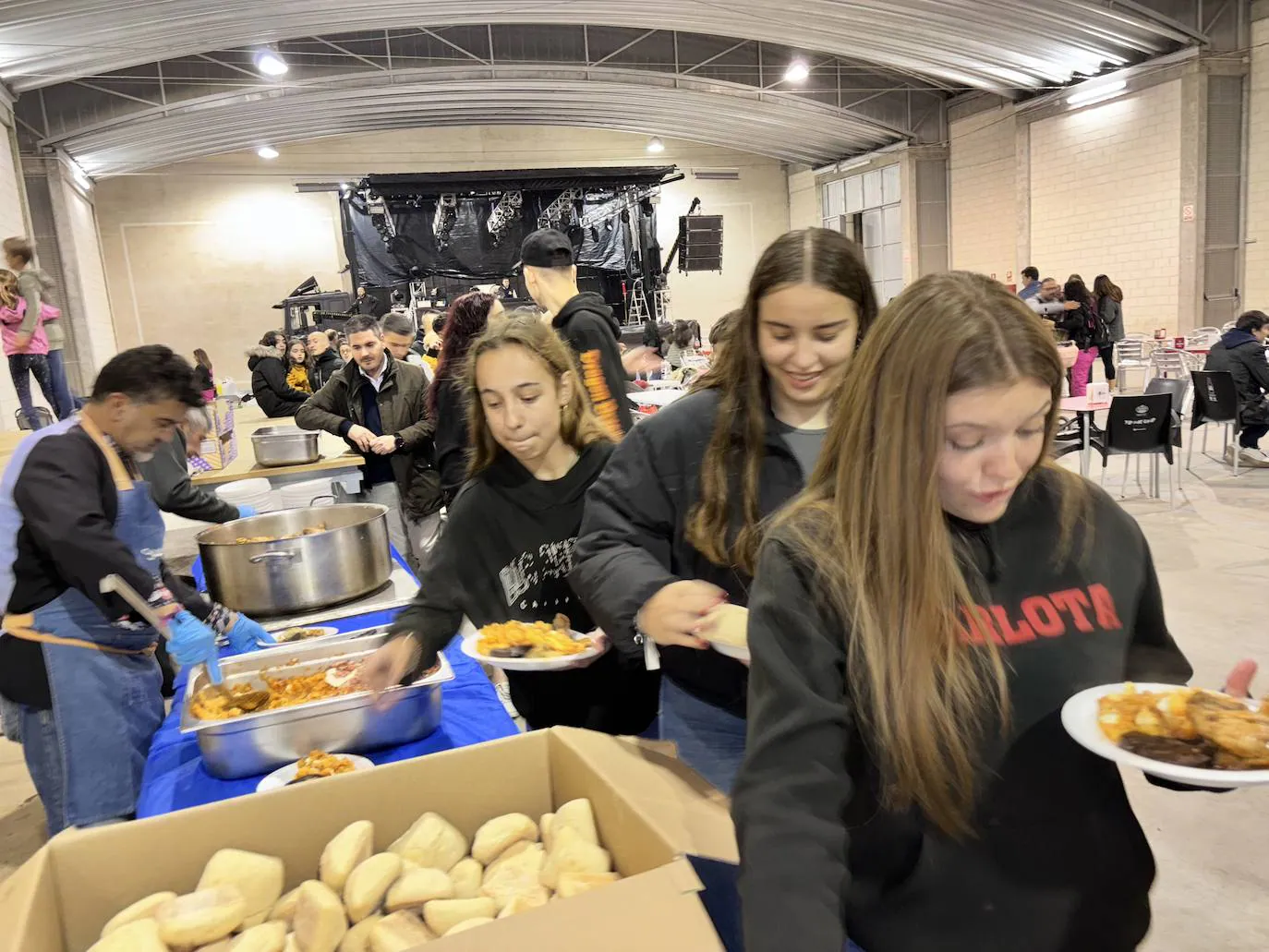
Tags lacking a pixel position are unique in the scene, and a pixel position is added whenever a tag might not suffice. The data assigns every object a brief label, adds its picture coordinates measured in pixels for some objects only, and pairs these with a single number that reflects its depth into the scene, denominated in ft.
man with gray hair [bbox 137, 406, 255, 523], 8.77
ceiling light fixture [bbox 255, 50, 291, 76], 34.83
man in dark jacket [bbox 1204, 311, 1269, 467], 21.35
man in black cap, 9.18
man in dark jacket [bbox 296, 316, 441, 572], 13.21
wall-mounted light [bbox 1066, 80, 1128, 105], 37.14
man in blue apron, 5.72
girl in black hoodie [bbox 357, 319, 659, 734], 5.30
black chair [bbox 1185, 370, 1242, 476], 21.59
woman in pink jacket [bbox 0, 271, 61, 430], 19.72
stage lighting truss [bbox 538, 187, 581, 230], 43.70
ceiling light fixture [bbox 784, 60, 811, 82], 40.60
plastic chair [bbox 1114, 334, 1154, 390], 33.45
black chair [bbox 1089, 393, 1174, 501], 18.61
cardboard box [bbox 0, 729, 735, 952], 2.48
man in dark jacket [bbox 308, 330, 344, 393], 21.09
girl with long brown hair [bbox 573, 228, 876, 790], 4.35
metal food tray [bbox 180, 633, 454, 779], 4.78
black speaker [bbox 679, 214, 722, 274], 47.34
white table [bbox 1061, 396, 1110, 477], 18.99
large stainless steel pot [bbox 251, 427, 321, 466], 13.11
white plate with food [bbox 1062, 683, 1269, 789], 2.83
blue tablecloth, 4.83
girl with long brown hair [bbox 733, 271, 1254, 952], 2.55
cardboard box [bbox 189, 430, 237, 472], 13.52
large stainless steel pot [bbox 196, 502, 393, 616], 7.12
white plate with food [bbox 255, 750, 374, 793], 4.64
